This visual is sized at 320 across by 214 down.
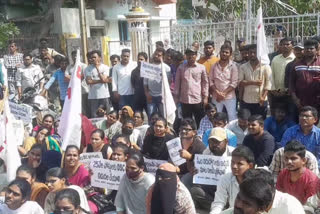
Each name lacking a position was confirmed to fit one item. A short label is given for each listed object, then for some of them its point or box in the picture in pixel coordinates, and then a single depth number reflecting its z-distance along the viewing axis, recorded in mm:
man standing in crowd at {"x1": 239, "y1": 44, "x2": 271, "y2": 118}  6859
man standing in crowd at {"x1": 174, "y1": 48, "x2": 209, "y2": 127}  7027
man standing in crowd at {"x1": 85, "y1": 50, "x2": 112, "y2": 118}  8016
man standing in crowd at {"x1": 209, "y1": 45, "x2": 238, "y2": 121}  6930
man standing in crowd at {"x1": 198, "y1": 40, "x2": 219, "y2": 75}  7299
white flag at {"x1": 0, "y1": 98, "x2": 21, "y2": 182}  4988
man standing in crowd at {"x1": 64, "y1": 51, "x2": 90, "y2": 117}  8147
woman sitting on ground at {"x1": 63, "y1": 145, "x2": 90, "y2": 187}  5012
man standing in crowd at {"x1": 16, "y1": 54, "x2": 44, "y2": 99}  8805
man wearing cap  4957
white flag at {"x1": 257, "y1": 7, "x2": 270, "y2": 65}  6730
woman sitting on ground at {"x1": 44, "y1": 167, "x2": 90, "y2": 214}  4348
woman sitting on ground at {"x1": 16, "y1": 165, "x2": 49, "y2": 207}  4664
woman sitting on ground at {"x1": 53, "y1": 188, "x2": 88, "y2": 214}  3807
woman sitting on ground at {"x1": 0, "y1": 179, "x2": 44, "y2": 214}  4156
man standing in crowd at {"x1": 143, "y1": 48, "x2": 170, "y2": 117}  7543
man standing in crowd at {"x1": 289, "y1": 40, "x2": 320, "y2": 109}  6047
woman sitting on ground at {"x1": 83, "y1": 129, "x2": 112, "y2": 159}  5683
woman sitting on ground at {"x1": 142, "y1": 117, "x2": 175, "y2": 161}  5691
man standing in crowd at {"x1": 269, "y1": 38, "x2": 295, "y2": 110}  6723
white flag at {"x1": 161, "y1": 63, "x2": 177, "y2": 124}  6648
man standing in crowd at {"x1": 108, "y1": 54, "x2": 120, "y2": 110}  8273
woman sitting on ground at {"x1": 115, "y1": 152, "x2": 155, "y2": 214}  4492
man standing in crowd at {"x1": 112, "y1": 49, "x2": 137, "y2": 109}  7867
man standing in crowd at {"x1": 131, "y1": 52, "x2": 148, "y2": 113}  7801
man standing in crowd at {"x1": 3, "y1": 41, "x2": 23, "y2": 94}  9477
